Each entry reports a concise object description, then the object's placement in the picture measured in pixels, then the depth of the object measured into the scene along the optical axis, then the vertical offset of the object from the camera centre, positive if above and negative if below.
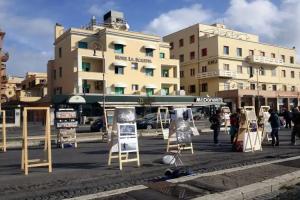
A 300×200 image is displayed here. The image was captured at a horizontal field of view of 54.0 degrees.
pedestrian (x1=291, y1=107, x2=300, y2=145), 12.37 -0.43
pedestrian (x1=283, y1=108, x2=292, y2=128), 20.33 -0.35
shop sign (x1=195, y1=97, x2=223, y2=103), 41.85 +1.96
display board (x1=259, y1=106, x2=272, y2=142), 13.44 -0.45
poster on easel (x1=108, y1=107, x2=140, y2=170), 8.42 -0.53
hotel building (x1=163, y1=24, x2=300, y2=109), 45.82 +7.68
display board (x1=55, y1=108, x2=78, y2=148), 13.72 -0.55
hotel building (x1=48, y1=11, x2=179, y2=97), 36.91 +6.68
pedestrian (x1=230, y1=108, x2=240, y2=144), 11.95 -0.44
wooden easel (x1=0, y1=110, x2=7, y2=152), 12.61 -0.74
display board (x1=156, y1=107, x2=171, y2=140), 13.52 -0.60
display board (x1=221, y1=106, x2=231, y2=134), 20.20 -0.44
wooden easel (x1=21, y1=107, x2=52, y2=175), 7.66 -0.93
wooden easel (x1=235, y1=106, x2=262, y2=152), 11.13 -0.75
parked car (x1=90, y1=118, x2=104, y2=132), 22.36 -0.89
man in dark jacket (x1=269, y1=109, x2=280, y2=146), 12.63 -0.51
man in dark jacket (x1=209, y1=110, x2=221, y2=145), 13.19 -0.46
